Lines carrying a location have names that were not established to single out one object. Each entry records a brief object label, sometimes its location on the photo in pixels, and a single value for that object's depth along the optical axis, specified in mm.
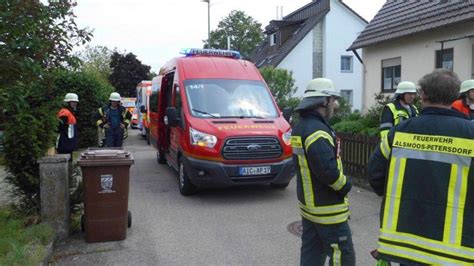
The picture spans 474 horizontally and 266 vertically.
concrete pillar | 5430
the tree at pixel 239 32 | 64875
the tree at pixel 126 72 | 52781
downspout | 17662
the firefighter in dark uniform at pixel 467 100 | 6008
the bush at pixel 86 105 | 15109
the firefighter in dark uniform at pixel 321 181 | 3293
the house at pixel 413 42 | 12281
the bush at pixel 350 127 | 11312
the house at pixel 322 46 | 30391
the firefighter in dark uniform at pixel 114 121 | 10461
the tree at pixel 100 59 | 45000
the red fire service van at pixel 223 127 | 7246
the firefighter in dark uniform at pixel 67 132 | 7824
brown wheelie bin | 5352
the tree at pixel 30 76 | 4973
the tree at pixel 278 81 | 21516
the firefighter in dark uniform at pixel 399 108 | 6074
